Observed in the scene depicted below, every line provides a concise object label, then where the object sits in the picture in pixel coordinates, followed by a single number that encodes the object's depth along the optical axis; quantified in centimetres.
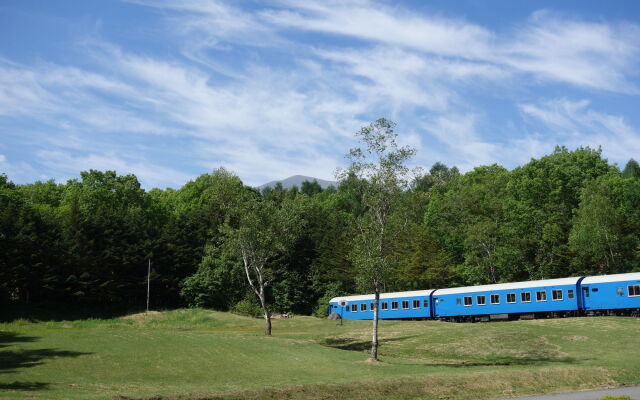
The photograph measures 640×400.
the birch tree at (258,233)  5419
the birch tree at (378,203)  4116
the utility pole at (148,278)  8152
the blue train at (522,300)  5259
